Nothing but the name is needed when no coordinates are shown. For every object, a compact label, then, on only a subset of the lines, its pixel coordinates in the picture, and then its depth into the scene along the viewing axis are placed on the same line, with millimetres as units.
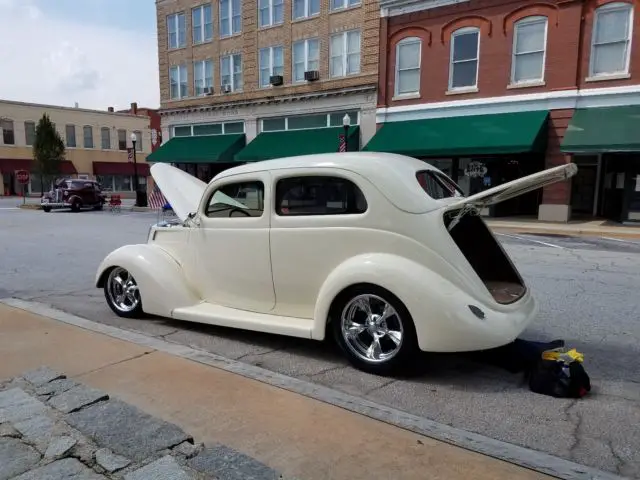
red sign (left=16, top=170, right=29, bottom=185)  30030
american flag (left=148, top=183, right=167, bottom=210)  17594
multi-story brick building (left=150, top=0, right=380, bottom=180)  22516
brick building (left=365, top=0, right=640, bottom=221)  16672
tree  38500
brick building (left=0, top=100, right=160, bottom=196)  45906
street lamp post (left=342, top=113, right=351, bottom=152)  19322
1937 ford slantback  3824
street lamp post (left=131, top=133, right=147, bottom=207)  28759
